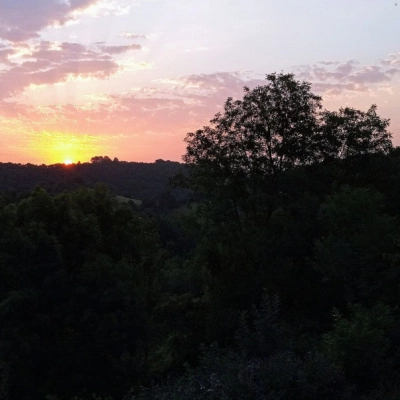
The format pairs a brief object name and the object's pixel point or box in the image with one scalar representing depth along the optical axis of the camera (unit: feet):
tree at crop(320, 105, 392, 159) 81.82
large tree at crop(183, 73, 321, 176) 79.15
